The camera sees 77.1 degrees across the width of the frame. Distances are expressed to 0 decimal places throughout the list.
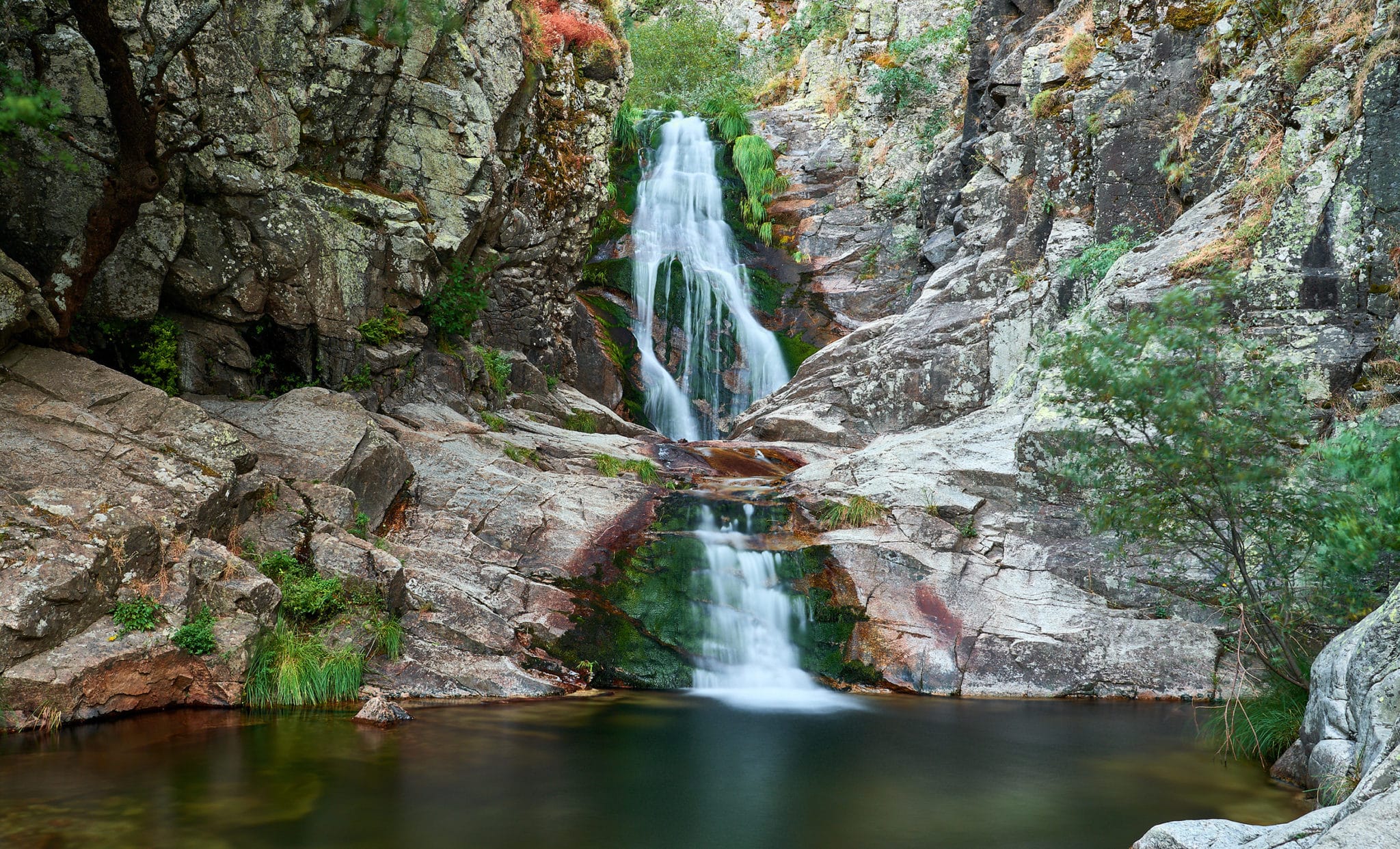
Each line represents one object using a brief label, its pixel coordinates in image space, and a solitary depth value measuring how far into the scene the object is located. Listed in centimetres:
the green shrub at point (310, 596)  912
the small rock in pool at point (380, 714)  840
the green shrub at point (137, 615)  802
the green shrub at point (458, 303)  1559
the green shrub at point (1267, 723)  766
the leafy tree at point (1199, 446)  699
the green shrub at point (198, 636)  825
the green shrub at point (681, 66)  3341
